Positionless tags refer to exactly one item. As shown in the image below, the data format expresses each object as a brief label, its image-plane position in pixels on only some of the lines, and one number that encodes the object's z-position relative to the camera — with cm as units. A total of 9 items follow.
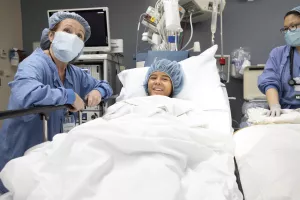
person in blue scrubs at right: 166
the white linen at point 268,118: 102
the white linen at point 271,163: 66
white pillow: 169
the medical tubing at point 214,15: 220
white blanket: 63
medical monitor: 250
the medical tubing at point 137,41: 305
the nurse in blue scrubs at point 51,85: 118
